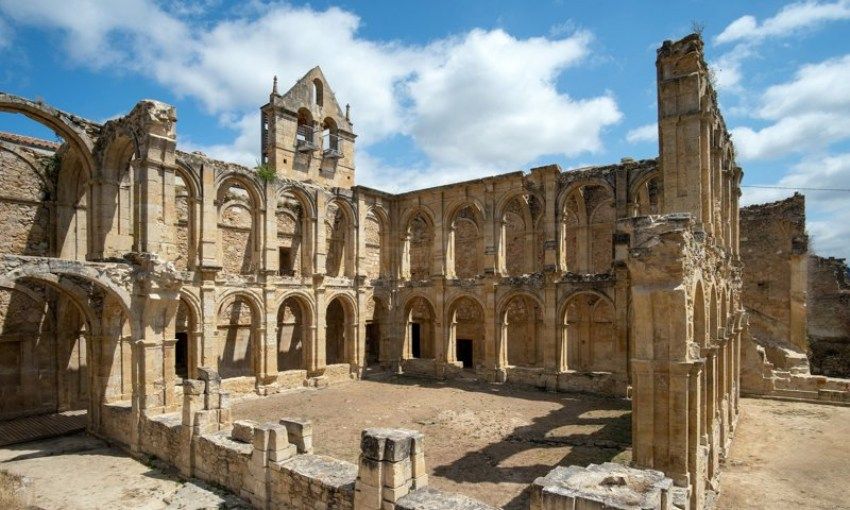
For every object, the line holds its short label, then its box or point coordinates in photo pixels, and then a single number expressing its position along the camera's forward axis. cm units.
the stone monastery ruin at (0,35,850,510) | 889
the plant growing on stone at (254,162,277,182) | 1931
